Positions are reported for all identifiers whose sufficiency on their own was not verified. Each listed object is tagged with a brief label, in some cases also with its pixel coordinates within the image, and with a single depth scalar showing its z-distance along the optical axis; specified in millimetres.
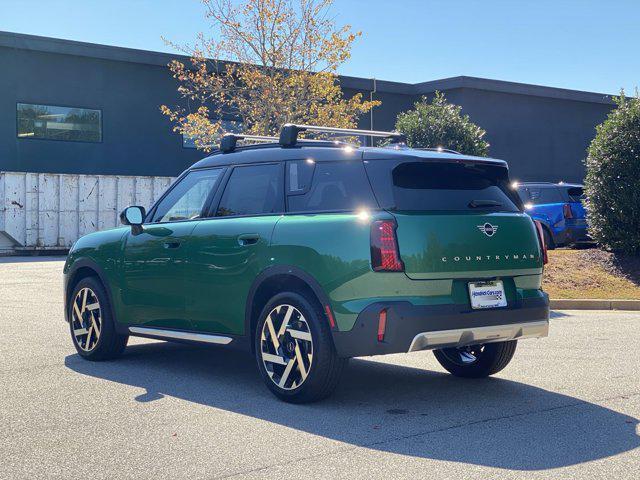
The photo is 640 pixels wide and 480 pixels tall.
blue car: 20453
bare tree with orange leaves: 25000
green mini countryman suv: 6164
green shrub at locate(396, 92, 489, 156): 19016
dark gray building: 30156
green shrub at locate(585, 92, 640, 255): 16609
